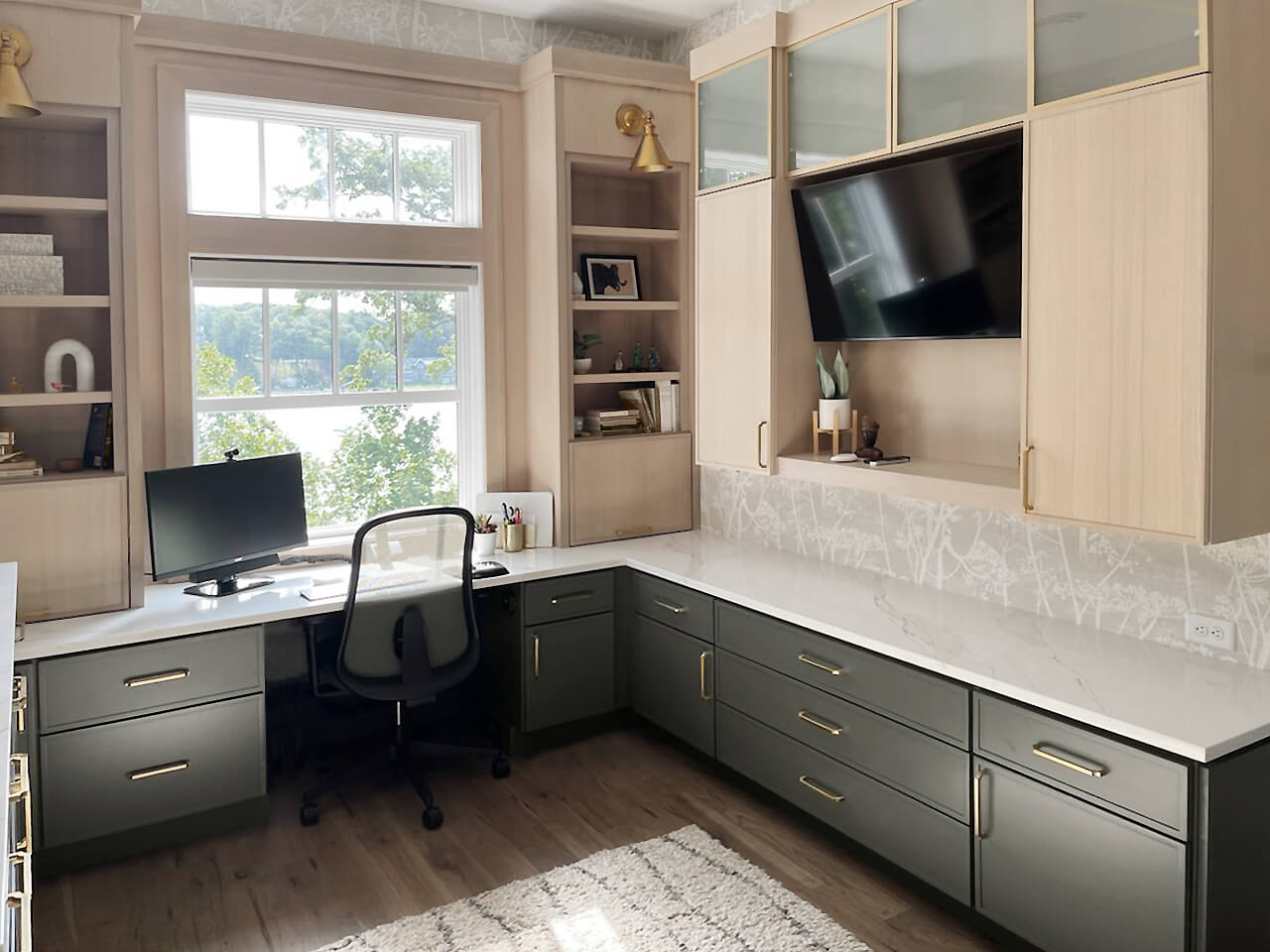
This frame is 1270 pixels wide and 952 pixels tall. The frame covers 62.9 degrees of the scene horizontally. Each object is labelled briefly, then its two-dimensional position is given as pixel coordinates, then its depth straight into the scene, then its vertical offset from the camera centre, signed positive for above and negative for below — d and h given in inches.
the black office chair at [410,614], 123.6 -21.0
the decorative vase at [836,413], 130.2 +3.1
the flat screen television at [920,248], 103.2 +20.6
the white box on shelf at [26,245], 117.2 +22.9
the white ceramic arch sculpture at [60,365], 121.4 +9.5
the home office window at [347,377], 141.8 +9.5
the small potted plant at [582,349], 158.9 +14.1
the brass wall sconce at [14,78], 106.7 +38.0
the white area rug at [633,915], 100.2 -48.1
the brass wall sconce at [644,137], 149.6 +43.9
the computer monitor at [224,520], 123.5 -9.5
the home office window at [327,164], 139.5 +39.7
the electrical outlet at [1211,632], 95.8 -18.6
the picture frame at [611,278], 160.6 +25.3
